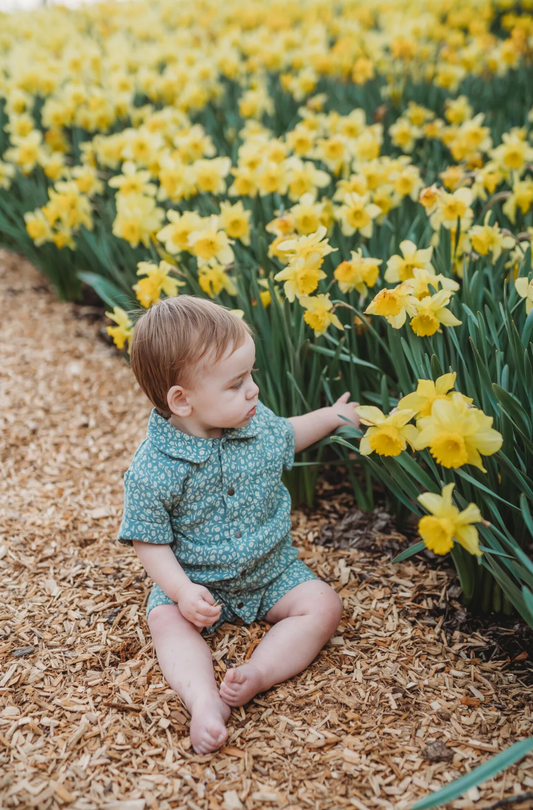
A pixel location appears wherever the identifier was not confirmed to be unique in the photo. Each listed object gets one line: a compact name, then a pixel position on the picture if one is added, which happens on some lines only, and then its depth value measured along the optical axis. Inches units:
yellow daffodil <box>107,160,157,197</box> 110.3
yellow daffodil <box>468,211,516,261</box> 88.1
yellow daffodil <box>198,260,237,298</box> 88.9
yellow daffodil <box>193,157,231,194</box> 108.7
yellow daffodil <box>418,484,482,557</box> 52.4
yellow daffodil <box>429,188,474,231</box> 90.2
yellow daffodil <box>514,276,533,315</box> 67.9
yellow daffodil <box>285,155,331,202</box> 106.0
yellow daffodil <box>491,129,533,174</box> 110.7
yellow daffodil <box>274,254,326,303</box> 76.5
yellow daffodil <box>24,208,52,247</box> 126.6
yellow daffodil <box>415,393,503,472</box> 53.9
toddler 65.0
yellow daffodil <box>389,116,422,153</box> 136.6
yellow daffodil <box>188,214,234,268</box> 87.3
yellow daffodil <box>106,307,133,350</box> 87.9
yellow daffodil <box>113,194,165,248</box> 104.1
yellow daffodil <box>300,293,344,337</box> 78.0
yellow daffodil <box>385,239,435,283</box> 82.1
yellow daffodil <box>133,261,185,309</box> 87.3
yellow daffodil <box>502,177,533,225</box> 100.0
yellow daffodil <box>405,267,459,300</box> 71.7
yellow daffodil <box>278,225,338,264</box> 76.8
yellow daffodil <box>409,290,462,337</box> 68.2
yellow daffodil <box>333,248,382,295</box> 81.7
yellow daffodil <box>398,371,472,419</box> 58.1
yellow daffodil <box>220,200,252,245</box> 95.0
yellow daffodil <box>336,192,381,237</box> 93.4
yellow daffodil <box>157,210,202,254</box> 92.8
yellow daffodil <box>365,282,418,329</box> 67.9
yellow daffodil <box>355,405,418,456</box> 59.1
